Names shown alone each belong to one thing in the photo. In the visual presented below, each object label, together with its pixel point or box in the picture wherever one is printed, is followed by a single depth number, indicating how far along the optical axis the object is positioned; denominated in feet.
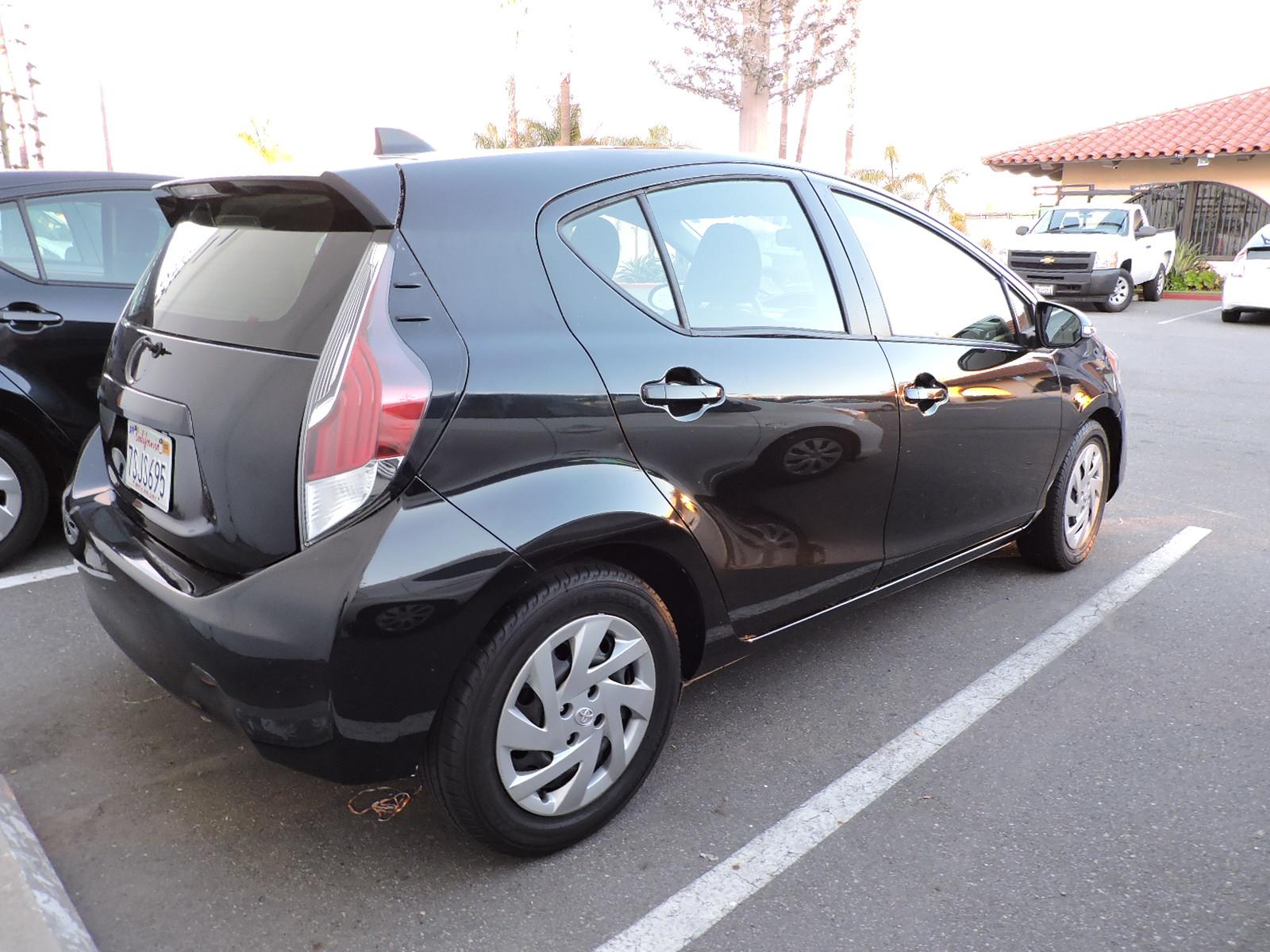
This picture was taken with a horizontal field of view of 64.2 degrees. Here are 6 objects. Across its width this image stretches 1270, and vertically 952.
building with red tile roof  74.18
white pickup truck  57.03
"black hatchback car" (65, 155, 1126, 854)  6.79
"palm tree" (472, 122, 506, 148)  90.63
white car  51.01
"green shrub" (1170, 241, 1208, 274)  71.20
